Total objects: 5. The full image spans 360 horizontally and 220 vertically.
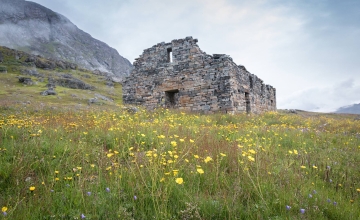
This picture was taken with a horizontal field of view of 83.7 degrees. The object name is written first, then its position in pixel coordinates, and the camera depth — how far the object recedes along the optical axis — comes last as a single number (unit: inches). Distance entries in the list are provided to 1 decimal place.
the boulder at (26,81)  1390.3
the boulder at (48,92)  998.4
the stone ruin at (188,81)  533.6
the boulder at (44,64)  2743.6
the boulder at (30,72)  2106.3
